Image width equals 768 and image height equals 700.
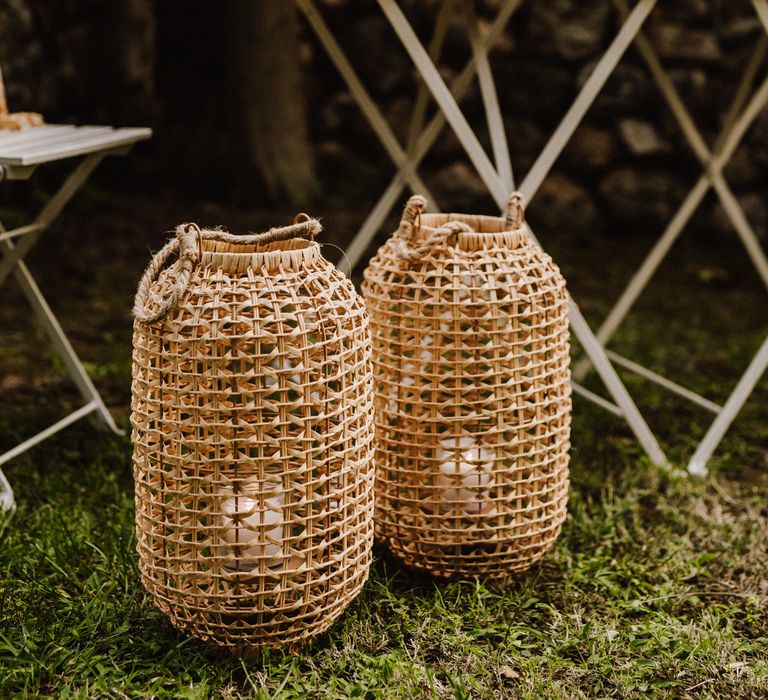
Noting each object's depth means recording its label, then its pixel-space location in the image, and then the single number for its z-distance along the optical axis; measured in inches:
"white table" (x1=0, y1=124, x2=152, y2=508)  84.8
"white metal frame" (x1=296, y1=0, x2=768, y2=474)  94.6
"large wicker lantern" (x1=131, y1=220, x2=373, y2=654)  68.2
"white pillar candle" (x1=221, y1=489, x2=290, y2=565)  69.0
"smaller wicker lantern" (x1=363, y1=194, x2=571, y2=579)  81.2
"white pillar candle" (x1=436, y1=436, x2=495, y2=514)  81.7
